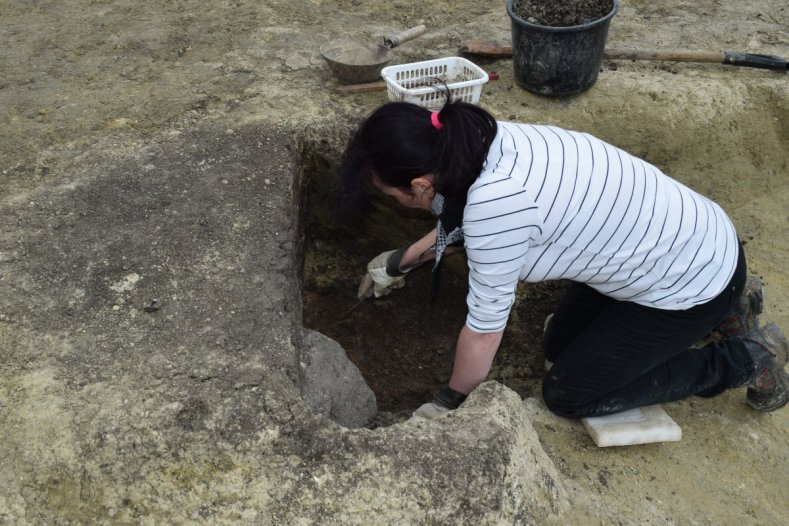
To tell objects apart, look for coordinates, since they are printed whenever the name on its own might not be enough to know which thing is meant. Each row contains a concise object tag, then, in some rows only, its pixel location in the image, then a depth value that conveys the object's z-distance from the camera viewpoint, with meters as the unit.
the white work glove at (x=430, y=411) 2.35
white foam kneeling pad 2.48
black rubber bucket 3.29
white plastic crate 3.13
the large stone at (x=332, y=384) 2.35
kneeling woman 1.86
